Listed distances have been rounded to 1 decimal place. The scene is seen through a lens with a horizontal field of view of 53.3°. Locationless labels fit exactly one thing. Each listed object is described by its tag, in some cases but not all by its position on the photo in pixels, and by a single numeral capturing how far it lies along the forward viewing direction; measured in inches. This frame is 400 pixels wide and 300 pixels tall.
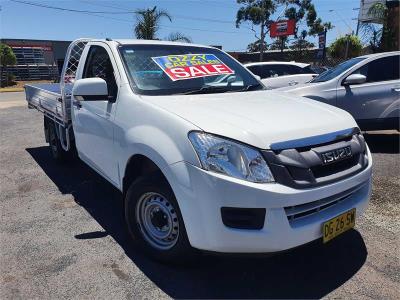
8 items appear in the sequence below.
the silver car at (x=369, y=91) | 262.8
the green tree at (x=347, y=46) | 957.2
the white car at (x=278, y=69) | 469.4
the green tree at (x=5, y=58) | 1251.2
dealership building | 1413.6
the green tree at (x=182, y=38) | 757.4
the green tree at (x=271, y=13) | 1542.8
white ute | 101.5
